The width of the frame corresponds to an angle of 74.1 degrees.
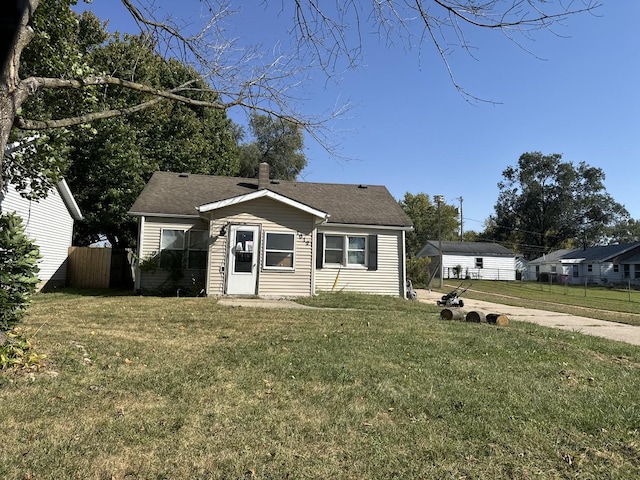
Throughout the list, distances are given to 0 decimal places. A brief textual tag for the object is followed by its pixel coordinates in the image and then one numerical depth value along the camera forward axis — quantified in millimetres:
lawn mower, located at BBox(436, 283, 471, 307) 13255
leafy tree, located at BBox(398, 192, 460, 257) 56000
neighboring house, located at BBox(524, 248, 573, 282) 47750
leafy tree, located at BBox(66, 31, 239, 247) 18969
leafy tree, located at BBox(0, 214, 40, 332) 4824
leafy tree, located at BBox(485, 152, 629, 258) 59406
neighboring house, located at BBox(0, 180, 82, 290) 13203
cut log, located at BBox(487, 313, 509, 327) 8998
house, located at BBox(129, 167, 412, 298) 12633
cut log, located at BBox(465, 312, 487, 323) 9352
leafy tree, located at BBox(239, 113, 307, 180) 32656
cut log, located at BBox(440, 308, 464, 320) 9445
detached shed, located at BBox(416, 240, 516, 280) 44688
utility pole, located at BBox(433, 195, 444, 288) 29831
